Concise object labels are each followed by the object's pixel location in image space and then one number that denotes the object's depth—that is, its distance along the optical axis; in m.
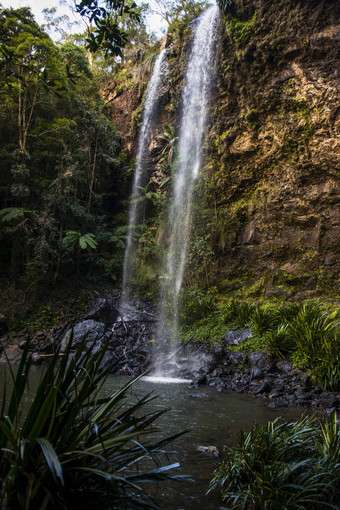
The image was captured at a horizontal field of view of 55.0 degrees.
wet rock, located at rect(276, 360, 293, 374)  7.46
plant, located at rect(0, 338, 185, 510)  1.32
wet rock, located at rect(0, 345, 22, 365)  10.05
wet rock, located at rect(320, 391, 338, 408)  5.66
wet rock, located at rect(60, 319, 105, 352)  10.45
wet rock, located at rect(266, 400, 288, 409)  5.78
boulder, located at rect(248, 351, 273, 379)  7.72
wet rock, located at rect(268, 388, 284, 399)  6.48
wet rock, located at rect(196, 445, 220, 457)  3.37
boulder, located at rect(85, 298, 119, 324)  11.87
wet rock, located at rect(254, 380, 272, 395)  6.82
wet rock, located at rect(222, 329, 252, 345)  9.32
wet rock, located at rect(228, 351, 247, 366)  8.57
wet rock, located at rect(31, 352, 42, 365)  9.77
